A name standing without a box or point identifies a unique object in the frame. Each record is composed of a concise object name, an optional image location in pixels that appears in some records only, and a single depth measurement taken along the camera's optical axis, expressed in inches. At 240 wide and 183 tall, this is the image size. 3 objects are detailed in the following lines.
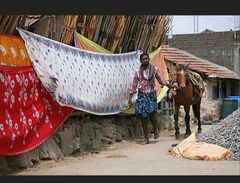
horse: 379.6
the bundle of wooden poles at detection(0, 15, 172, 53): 295.7
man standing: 365.7
